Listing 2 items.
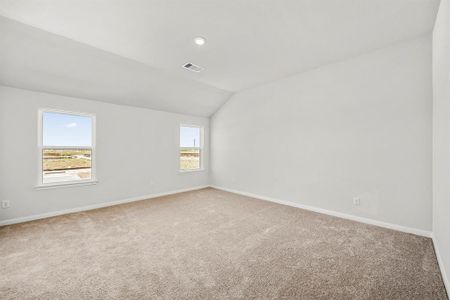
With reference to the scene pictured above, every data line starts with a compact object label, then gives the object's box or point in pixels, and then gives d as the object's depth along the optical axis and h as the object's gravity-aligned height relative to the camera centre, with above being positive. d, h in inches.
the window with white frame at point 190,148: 213.4 +2.2
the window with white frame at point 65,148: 132.9 +1.1
